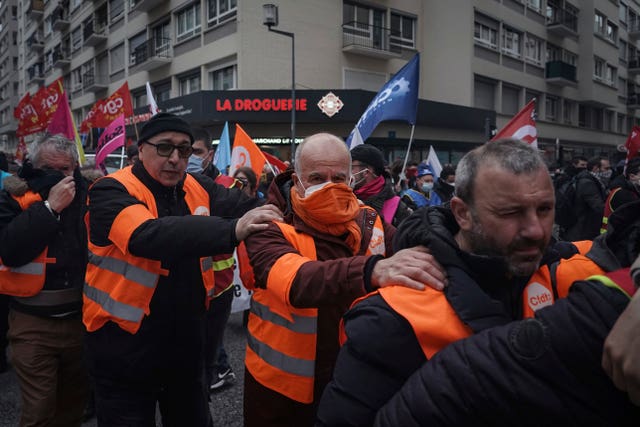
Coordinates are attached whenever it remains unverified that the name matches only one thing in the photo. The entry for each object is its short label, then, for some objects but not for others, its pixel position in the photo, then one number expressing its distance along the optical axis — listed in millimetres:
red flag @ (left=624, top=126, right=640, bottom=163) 8070
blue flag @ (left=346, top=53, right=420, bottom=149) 5488
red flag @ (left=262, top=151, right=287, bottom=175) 6746
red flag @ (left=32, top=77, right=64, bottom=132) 7281
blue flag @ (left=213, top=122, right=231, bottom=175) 7934
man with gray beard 1289
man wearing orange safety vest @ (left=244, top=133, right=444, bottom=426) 2141
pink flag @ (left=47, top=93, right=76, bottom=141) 5027
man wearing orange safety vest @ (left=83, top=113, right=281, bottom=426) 2256
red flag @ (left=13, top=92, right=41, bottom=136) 7762
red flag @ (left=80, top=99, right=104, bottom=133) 7457
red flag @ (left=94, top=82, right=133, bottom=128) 6742
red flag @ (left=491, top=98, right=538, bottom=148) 3824
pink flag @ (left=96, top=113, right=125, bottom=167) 5988
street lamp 14344
